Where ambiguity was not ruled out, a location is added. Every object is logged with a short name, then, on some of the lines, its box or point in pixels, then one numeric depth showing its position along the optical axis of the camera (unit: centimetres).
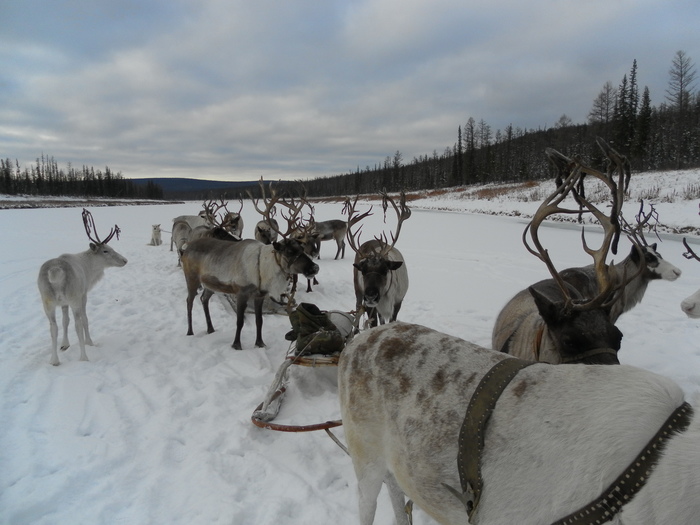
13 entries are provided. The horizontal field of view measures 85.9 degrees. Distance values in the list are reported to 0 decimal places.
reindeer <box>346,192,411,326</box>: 523
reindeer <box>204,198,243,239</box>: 1191
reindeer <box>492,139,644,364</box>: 233
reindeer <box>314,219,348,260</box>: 1448
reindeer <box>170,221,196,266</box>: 1193
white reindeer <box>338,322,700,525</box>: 110
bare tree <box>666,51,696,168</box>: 4601
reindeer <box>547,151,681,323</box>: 460
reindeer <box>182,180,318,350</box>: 587
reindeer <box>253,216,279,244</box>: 1127
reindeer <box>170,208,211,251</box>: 1361
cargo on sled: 383
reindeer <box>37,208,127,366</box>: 491
